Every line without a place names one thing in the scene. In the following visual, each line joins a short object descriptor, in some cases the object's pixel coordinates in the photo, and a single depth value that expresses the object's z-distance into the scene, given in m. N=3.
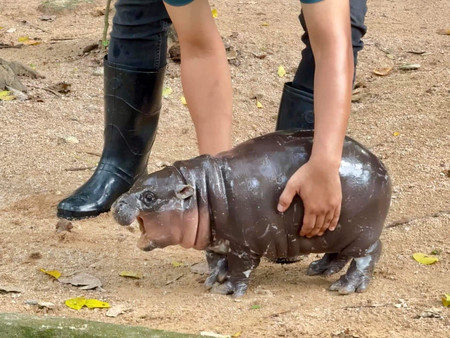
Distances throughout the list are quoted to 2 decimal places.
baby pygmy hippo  2.50
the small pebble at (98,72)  5.17
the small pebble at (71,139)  4.32
